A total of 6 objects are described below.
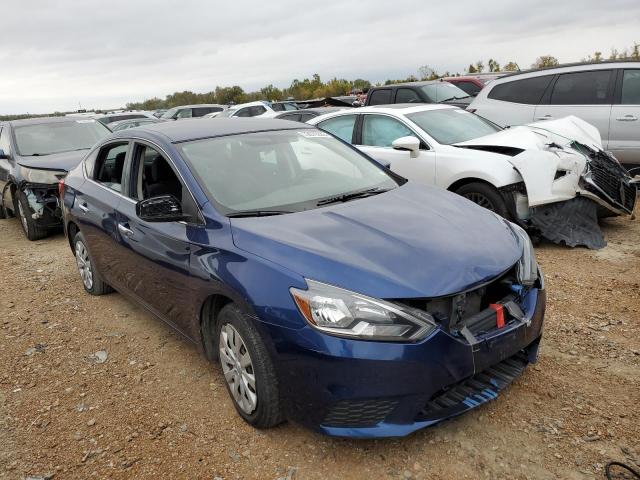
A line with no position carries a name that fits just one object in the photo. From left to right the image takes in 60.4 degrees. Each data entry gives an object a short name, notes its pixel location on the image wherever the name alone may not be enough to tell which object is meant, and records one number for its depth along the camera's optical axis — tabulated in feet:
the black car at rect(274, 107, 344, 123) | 38.91
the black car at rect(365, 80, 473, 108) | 35.24
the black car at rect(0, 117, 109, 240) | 24.18
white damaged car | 17.42
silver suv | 24.09
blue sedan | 7.88
